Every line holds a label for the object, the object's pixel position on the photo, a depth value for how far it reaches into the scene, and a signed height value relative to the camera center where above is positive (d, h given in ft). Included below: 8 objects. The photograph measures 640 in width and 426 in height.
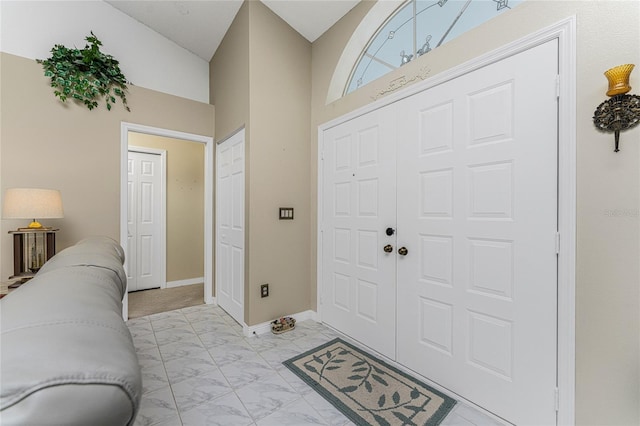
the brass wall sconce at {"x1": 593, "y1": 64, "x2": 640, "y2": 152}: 3.73 +1.53
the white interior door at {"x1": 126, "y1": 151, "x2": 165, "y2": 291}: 12.86 -0.51
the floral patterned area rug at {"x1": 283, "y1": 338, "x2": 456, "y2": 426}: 5.12 -3.85
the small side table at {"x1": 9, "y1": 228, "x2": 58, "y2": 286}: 7.16 -1.07
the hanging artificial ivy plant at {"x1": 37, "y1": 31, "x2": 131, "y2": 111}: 8.13 +4.34
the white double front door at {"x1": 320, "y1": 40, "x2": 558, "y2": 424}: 4.53 -0.44
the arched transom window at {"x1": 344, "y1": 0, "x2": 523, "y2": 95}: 5.65 +4.41
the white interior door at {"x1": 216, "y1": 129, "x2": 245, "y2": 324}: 9.16 -0.52
